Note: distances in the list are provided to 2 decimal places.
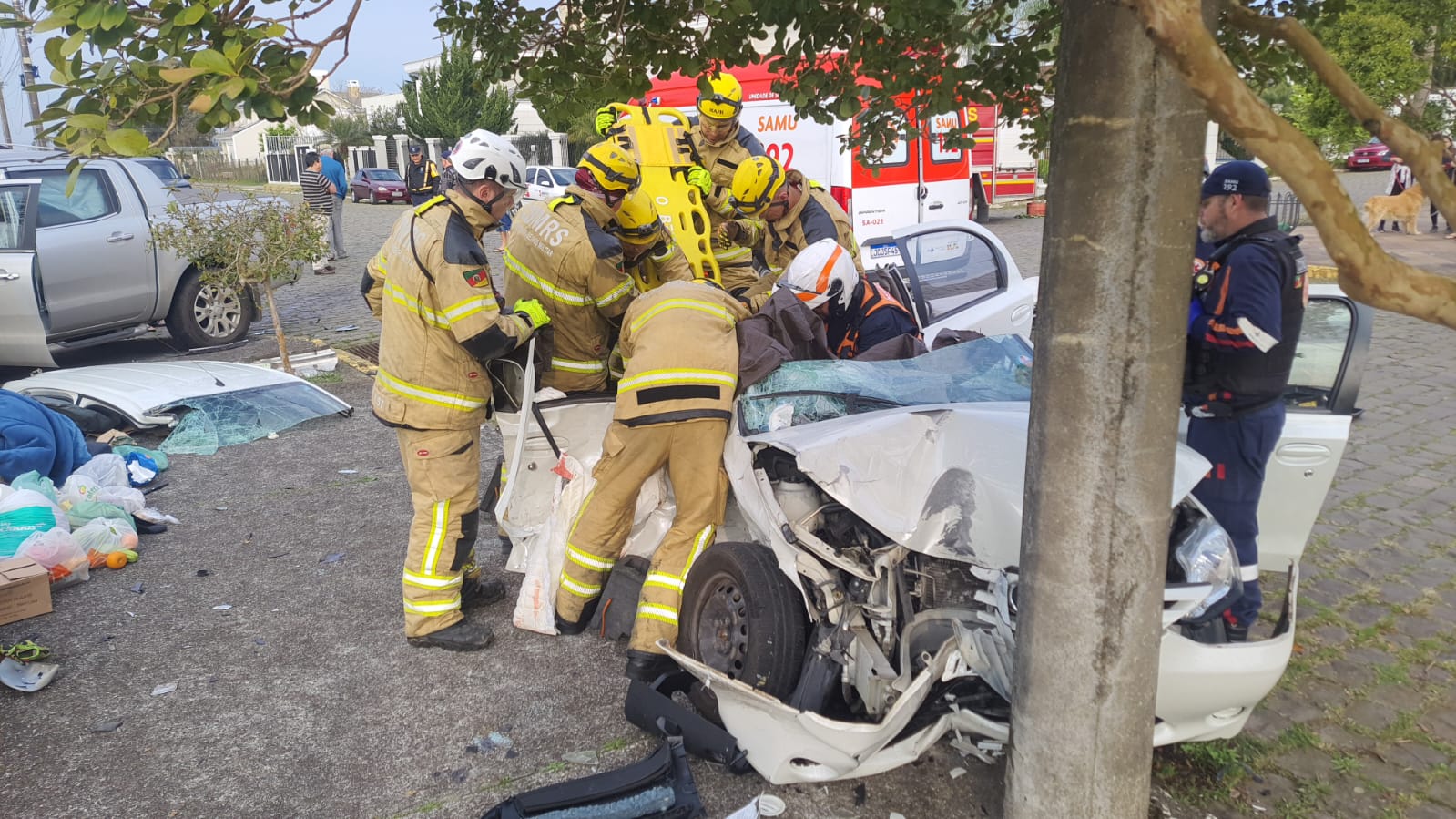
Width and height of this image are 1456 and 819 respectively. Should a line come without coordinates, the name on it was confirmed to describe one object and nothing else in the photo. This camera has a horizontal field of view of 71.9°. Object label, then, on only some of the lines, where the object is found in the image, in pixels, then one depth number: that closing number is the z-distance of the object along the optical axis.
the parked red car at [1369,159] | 29.42
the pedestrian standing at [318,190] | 14.62
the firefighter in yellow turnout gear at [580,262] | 4.31
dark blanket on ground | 5.31
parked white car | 22.81
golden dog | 17.00
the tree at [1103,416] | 2.15
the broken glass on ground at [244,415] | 6.87
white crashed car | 2.82
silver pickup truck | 8.28
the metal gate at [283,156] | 47.06
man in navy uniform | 3.53
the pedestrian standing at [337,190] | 15.00
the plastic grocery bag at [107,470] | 5.68
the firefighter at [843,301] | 4.38
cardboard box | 4.28
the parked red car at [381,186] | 30.75
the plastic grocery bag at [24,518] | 4.65
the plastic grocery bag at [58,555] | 4.63
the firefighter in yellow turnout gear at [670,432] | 3.62
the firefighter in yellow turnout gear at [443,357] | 4.03
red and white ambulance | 12.20
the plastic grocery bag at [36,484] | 5.11
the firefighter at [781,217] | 5.68
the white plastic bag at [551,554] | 4.25
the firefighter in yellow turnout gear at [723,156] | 5.91
